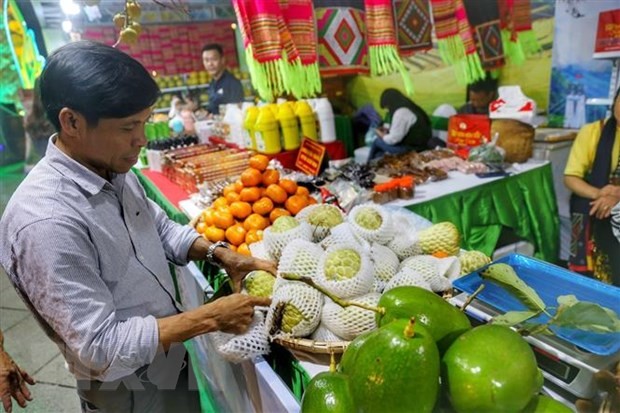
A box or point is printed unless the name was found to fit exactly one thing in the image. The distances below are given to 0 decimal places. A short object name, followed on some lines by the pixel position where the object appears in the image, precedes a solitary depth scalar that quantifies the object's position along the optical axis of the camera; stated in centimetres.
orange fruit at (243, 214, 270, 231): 188
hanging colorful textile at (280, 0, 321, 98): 235
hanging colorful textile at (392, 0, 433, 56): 276
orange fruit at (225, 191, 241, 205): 208
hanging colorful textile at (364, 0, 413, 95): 250
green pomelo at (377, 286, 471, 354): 75
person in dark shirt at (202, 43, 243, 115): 466
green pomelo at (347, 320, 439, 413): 62
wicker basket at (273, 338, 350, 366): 109
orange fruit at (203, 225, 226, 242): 191
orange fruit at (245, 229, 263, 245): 182
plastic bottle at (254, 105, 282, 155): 281
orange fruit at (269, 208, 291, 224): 191
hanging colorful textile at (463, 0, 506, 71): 304
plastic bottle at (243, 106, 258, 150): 293
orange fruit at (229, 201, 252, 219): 197
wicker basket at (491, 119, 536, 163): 302
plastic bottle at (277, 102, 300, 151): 283
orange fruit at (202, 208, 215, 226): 201
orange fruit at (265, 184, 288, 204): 199
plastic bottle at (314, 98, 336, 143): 291
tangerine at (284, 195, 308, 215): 194
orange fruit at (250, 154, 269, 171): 215
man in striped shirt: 96
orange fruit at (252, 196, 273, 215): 196
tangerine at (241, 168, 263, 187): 207
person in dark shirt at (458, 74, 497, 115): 479
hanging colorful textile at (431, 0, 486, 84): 270
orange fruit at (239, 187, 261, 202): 203
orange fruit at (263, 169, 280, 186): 209
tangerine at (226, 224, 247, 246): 186
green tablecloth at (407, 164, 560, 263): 255
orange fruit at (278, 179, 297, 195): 205
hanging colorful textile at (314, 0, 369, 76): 271
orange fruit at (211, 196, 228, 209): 209
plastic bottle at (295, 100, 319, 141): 285
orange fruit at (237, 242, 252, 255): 176
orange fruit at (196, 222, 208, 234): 201
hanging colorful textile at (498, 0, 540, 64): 301
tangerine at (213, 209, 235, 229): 195
